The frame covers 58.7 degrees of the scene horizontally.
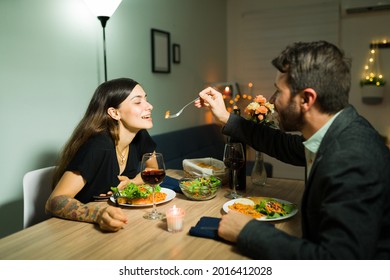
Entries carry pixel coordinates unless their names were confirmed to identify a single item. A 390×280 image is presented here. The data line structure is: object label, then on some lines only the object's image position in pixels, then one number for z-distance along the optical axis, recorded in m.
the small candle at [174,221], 1.15
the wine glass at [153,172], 1.29
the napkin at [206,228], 1.10
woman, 1.52
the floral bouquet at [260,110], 1.64
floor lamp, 2.38
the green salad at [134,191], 1.41
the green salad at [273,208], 1.26
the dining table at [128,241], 1.01
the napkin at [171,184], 1.64
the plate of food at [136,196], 1.41
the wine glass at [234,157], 1.52
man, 0.86
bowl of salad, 1.46
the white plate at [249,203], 1.23
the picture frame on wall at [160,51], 3.44
